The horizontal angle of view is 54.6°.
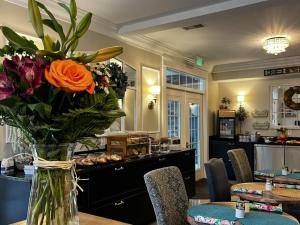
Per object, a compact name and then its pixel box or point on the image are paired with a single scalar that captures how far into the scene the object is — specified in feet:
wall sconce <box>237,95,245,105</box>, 24.16
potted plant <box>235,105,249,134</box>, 23.82
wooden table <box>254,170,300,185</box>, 10.07
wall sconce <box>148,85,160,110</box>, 16.61
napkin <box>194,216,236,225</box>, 5.79
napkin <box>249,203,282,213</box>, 6.79
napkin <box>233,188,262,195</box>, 8.62
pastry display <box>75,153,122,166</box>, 10.28
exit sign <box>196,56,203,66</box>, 20.71
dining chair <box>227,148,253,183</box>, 11.60
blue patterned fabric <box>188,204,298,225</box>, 5.86
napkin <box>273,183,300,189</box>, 9.36
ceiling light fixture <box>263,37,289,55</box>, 15.25
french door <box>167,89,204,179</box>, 19.36
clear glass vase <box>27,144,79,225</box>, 2.82
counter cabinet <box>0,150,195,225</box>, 8.73
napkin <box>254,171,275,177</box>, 11.09
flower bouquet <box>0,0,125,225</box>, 2.68
